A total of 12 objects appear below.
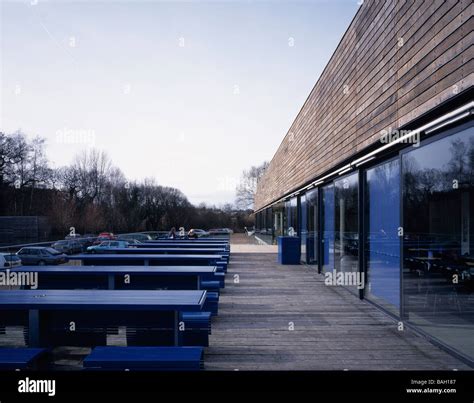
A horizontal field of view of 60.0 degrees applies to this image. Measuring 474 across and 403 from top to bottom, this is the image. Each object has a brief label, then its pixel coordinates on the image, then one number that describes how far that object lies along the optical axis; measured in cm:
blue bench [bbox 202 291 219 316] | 605
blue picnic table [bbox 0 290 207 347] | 439
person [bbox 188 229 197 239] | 3043
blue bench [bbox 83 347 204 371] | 296
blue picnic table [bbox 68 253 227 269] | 929
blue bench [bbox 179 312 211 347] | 462
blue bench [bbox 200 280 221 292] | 709
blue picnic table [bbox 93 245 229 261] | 1152
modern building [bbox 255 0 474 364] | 435
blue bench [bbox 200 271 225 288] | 687
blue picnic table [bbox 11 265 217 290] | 686
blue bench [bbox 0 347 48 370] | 305
